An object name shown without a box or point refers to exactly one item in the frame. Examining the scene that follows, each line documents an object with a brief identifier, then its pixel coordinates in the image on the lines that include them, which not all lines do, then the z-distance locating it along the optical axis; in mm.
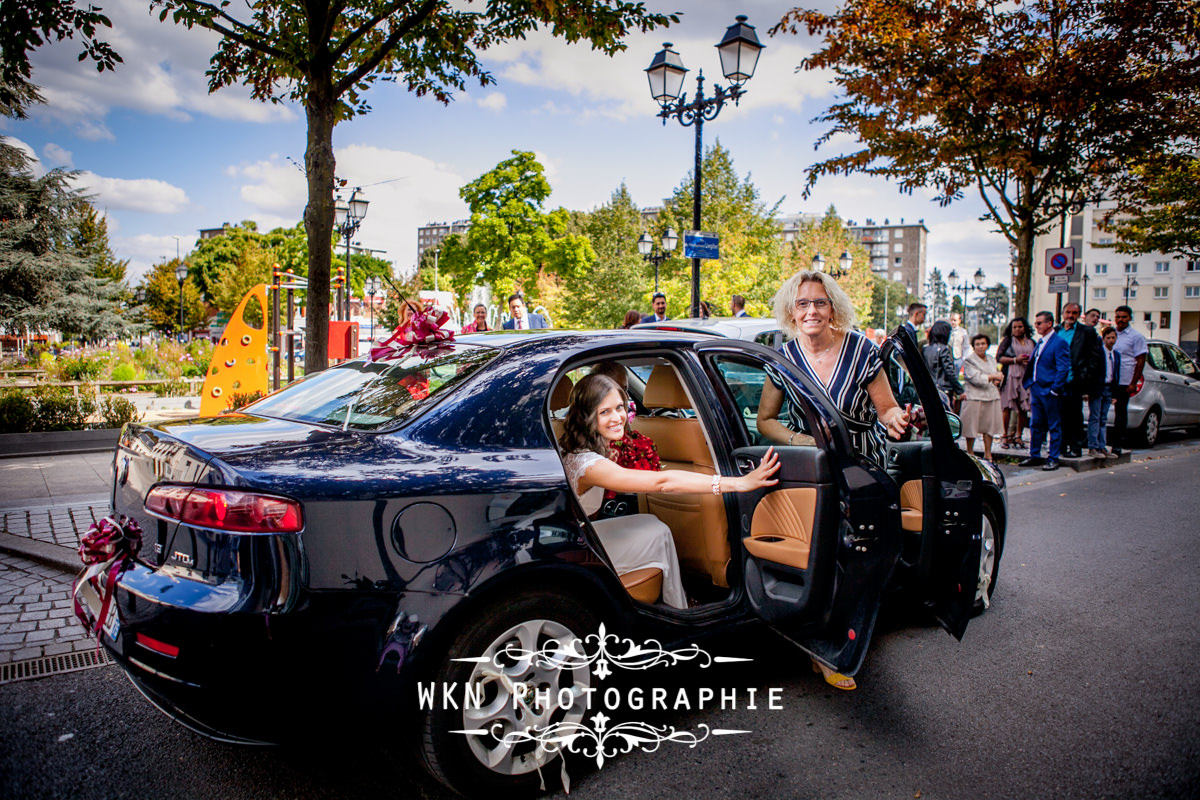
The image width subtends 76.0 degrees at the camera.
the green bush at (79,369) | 16422
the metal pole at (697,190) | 11867
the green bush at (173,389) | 17547
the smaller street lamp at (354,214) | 23109
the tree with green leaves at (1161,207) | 14312
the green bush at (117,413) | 11594
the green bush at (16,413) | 10516
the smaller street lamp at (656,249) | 26047
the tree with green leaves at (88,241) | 26844
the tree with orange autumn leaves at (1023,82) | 11367
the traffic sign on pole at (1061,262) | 11922
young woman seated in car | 2875
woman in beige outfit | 9508
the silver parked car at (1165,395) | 12547
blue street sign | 11523
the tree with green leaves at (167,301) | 61031
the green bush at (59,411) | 10977
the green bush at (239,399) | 12844
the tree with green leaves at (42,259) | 25109
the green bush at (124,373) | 17703
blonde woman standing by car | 3502
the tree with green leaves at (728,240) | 34469
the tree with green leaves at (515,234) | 44312
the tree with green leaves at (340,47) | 6965
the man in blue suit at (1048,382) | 9508
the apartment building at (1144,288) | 65062
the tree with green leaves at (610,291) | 37938
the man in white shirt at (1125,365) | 11547
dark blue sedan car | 2107
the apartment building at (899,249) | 162375
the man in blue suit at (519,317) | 10959
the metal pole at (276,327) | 14044
